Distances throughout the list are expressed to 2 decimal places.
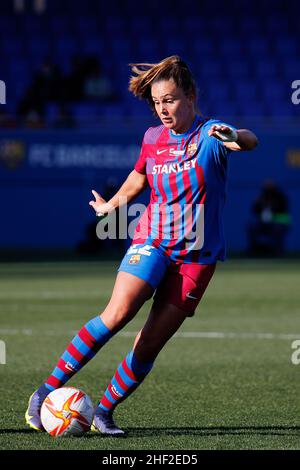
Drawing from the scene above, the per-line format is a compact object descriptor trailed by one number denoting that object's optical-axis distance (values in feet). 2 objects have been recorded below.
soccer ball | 37.86
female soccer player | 38.01
